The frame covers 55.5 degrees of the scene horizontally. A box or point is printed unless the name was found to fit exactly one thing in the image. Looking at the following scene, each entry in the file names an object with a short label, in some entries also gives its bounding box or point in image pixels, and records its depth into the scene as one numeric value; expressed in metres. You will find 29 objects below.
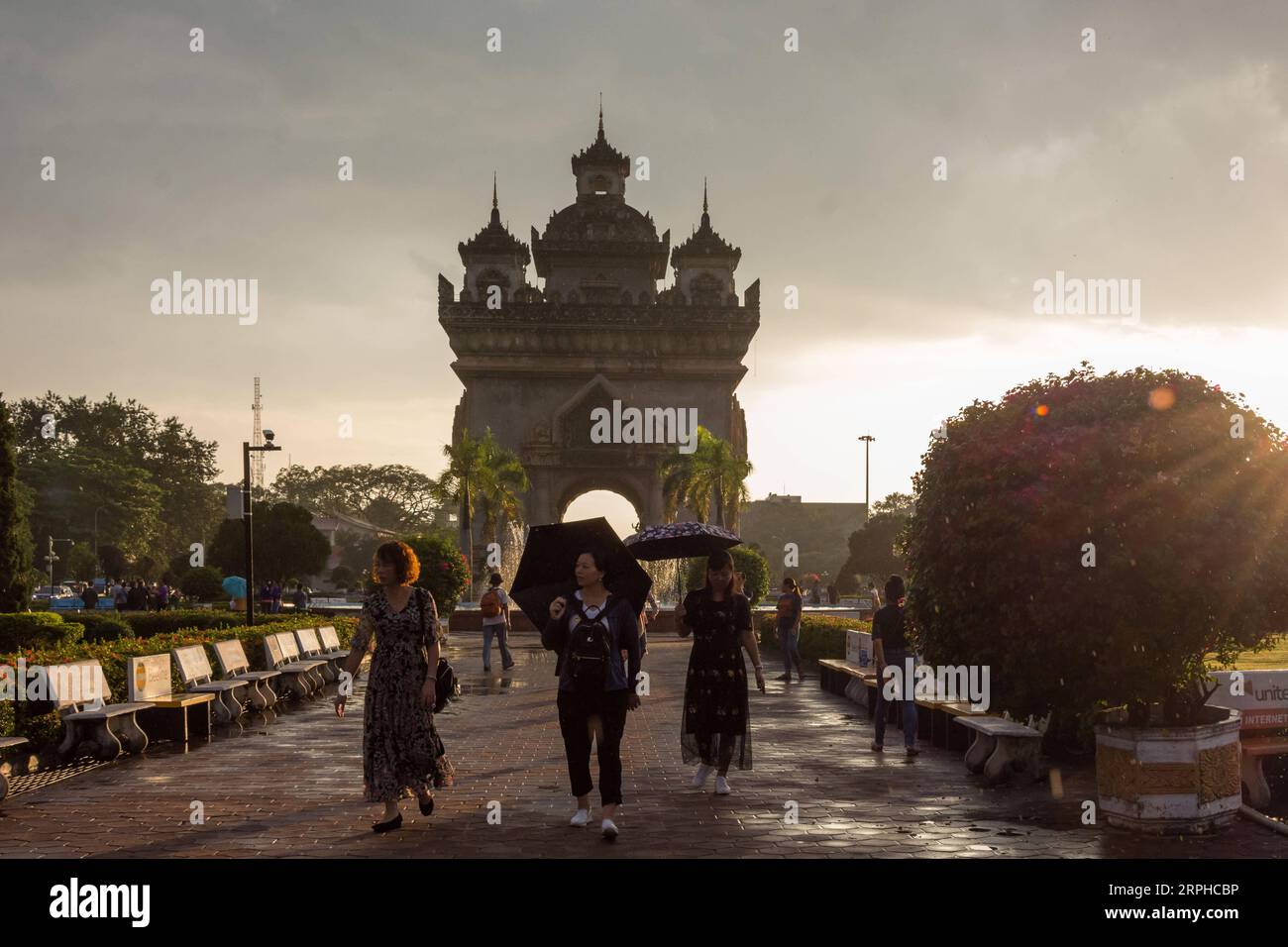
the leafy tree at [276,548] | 56.16
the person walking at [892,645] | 12.04
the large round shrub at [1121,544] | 8.34
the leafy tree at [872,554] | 83.06
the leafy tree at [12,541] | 30.81
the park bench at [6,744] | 8.76
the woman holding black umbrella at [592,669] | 8.05
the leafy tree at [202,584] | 50.41
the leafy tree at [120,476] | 77.31
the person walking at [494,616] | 21.58
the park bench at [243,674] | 15.87
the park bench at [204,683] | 14.27
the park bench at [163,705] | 12.70
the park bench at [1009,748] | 10.02
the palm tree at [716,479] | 49.75
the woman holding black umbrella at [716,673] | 9.83
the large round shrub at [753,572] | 33.41
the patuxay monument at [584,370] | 57.53
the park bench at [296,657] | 18.59
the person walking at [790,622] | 20.00
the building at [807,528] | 131.62
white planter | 8.05
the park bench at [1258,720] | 10.80
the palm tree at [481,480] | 49.66
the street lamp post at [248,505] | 24.94
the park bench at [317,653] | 20.04
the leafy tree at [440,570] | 30.92
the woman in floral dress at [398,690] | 8.16
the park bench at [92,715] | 11.45
